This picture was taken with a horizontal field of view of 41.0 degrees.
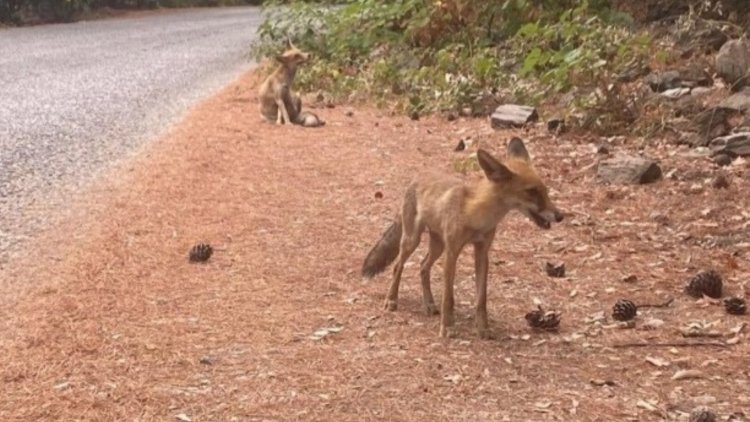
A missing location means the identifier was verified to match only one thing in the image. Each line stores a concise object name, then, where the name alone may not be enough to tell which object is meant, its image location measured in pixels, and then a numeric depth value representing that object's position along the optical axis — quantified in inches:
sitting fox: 461.7
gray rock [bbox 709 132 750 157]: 336.2
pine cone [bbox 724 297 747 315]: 201.3
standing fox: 186.1
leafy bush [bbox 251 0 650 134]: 431.8
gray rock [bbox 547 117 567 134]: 398.6
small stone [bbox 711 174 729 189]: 302.2
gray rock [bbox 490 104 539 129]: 418.6
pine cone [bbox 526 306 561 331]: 194.5
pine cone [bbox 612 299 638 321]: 199.9
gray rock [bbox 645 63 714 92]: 417.7
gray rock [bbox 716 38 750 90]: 398.3
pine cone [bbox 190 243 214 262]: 237.5
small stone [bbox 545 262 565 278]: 230.1
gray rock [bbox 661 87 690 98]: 402.6
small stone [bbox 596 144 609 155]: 357.4
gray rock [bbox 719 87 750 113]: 367.9
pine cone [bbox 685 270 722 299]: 211.9
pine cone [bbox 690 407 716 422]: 151.1
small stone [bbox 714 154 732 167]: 327.9
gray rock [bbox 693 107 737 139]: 358.0
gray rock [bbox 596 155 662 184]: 315.6
